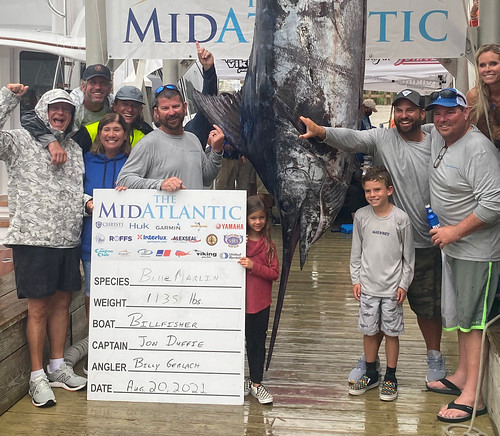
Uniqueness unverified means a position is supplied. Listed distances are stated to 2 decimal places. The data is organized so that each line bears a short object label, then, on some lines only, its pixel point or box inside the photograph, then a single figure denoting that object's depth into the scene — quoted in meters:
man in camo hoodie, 2.71
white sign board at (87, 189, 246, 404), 2.74
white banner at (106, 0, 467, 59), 3.91
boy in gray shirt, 2.77
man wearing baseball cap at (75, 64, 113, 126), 3.25
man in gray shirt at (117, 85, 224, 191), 2.76
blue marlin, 2.41
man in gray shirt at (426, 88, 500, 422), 2.52
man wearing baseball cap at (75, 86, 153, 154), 3.07
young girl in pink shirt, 2.78
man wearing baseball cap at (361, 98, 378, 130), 3.82
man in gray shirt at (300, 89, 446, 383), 2.77
